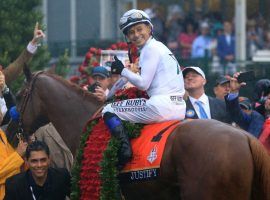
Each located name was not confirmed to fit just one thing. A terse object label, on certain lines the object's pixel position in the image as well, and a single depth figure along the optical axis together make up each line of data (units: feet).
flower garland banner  60.70
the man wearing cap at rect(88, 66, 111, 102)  78.53
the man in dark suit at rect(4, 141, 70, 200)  62.95
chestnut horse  55.31
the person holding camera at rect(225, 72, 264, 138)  67.10
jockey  60.64
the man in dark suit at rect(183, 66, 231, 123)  70.95
